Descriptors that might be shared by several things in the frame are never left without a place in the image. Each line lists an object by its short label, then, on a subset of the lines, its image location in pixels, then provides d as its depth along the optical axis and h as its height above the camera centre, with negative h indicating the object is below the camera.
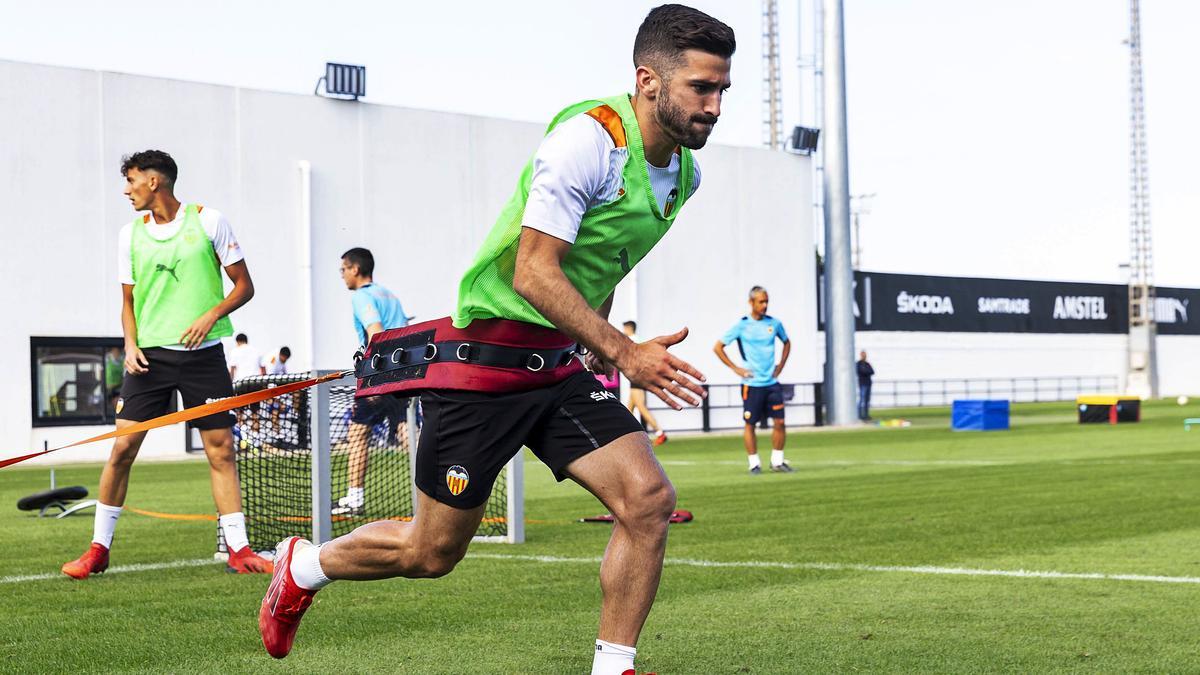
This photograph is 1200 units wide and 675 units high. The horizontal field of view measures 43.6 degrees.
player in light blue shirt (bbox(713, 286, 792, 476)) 16.81 -0.27
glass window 26.78 -0.44
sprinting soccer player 4.09 +0.10
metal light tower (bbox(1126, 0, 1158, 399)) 57.12 +2.68
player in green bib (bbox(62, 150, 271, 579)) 7.70 +0.19
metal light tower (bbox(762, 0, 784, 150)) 57.38 +10.59
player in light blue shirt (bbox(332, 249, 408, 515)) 10.25 +0.27
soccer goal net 8.57 -0.73
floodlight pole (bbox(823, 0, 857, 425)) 35.16 +1.87
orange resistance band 5.51 -0.20
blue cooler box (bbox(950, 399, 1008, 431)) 30.89 -1.51
